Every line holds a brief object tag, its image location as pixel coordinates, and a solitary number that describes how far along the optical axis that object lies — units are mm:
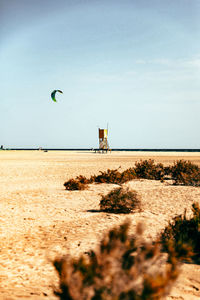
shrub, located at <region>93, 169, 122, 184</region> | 17078
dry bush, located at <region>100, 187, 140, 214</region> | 9327
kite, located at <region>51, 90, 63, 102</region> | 18869
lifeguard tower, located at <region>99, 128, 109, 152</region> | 62553
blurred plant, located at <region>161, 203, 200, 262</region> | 5867
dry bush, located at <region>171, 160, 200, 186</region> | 15937
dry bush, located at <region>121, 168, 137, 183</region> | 17319
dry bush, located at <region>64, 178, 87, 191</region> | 14320
